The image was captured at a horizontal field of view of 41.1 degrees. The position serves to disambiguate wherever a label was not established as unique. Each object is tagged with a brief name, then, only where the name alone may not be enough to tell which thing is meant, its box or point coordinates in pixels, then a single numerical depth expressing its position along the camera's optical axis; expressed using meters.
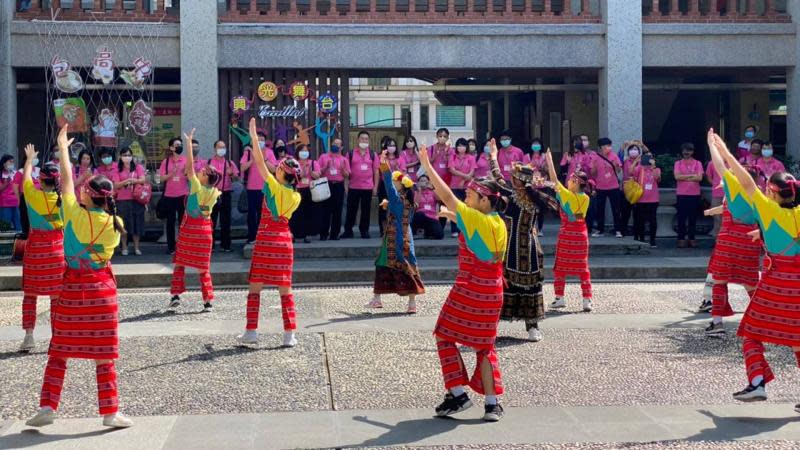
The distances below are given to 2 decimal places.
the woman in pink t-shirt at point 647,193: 17.69
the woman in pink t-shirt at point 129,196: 17.22
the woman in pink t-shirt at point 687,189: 17.59
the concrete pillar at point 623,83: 20.50
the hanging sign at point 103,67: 19.27
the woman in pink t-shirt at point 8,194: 17.59
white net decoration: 19.36
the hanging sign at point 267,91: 20.00
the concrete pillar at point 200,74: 19.66
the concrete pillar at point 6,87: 19.42
